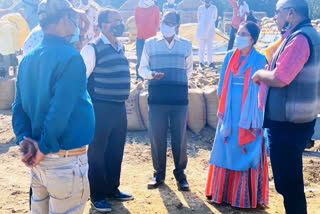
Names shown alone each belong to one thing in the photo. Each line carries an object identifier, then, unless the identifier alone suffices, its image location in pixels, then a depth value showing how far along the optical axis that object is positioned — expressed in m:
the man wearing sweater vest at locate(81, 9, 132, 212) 3.64
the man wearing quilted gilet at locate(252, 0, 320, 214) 2.63
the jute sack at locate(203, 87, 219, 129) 6.06
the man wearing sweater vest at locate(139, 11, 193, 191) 4.18
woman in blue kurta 3.66
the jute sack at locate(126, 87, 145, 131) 6.21
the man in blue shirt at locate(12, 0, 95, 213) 2.15
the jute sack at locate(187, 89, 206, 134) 6.07
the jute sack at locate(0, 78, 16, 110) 7.38
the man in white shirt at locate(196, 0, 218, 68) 9.82
